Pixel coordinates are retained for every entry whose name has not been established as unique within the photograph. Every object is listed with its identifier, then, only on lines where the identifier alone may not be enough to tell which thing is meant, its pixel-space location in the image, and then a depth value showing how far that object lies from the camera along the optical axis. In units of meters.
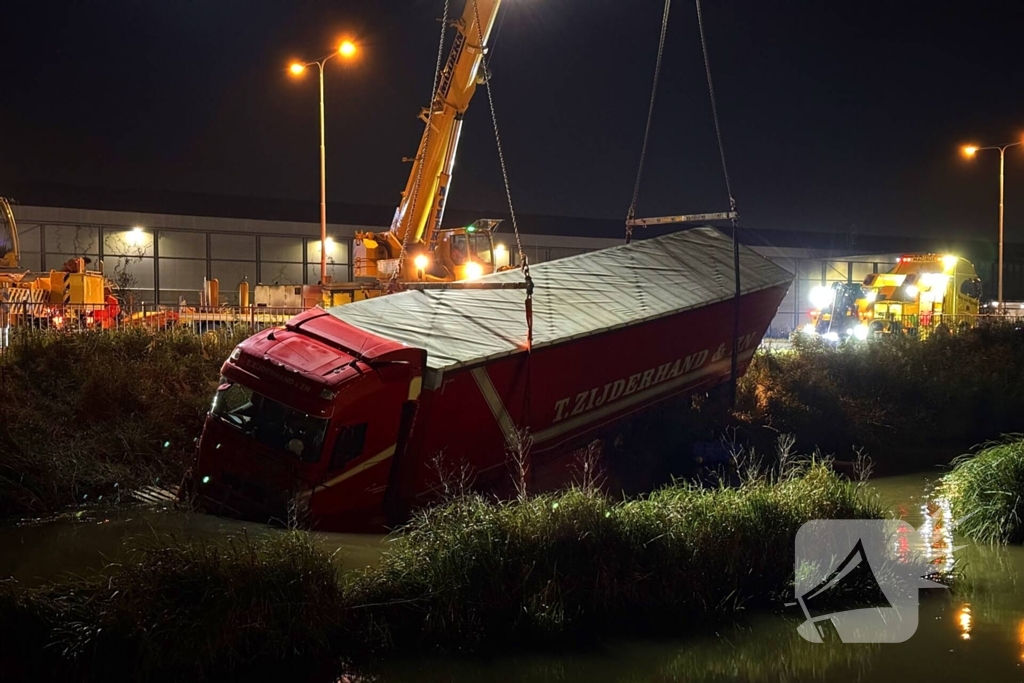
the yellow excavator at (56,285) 17.52
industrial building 36.44
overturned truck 10.23
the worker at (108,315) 17.69
